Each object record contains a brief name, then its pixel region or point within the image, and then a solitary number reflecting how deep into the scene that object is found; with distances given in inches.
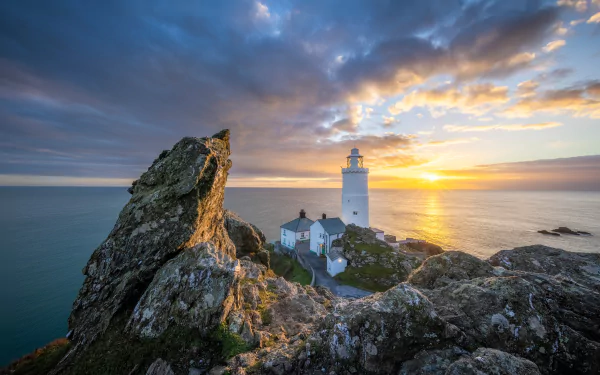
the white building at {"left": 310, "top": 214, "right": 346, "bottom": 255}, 1765.4
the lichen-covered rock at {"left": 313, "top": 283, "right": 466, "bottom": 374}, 197.0
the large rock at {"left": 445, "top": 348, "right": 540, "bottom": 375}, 148.2
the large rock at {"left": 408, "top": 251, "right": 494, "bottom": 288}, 328.2
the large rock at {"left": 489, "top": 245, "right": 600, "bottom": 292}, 355.9
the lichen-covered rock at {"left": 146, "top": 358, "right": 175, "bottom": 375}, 243.4
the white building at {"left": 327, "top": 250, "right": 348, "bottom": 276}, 1455.5
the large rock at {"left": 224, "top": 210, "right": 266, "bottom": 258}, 882.8
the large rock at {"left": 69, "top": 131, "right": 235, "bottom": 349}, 312.2
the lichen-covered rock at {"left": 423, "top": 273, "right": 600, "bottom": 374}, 178.5
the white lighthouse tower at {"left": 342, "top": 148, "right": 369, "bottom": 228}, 1984.5
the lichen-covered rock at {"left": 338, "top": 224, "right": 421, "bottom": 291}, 1299.2
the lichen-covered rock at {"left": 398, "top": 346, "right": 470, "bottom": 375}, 181.6
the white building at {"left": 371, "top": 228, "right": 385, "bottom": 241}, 1986.5
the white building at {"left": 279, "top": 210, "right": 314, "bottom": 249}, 2151.9
